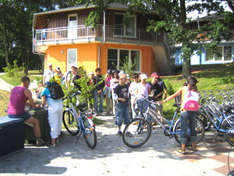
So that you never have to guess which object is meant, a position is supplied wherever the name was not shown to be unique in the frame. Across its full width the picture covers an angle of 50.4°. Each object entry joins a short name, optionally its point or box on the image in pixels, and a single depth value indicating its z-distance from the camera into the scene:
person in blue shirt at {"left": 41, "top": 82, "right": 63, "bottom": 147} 6.14
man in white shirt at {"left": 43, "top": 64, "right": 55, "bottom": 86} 9.61
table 6.21
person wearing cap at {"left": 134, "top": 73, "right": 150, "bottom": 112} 7.83
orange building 21.39
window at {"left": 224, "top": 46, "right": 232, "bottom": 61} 29.58
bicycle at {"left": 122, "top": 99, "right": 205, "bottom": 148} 6.20
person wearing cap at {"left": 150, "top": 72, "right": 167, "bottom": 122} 8.12
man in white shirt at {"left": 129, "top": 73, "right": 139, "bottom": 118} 8.13
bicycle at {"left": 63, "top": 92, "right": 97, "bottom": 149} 6.16
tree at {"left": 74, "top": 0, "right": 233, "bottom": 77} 16.06
